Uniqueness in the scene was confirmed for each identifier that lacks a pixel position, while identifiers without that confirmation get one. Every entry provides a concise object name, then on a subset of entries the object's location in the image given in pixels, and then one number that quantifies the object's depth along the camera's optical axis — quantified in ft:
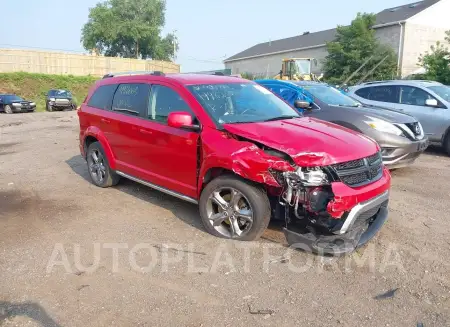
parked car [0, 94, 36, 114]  87.35
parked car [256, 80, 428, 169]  21.54
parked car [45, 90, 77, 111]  93.25
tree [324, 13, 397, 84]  100.48
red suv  12.25
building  106.32
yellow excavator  79.82
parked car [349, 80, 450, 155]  29.32
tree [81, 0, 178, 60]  191.01
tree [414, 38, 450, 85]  81.25
